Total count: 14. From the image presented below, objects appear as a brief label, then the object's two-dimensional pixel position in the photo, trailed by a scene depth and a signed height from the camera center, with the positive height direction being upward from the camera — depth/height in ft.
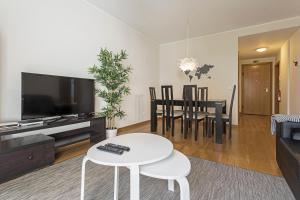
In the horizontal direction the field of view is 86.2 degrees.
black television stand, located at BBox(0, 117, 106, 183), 5.63 -1.98
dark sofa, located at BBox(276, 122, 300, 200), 4.14 -1.54
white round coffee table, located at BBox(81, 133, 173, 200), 3.56 -1.38
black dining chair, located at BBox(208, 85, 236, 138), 10.18 -1.14
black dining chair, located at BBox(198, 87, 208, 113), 13.81 +0.47
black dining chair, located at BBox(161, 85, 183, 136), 11.41 -0.76
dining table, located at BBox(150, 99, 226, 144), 9.51 -0.74
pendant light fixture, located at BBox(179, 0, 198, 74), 12.02 +2.73
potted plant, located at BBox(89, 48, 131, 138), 10.34 +1.30
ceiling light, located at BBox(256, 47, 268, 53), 17.90 +5.78
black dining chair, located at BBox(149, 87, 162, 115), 12.55 +0.32
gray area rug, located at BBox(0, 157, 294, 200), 4.80 -2.85
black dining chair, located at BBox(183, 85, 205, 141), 10.20 -0.56
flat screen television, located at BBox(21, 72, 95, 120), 7.16 +0.19
